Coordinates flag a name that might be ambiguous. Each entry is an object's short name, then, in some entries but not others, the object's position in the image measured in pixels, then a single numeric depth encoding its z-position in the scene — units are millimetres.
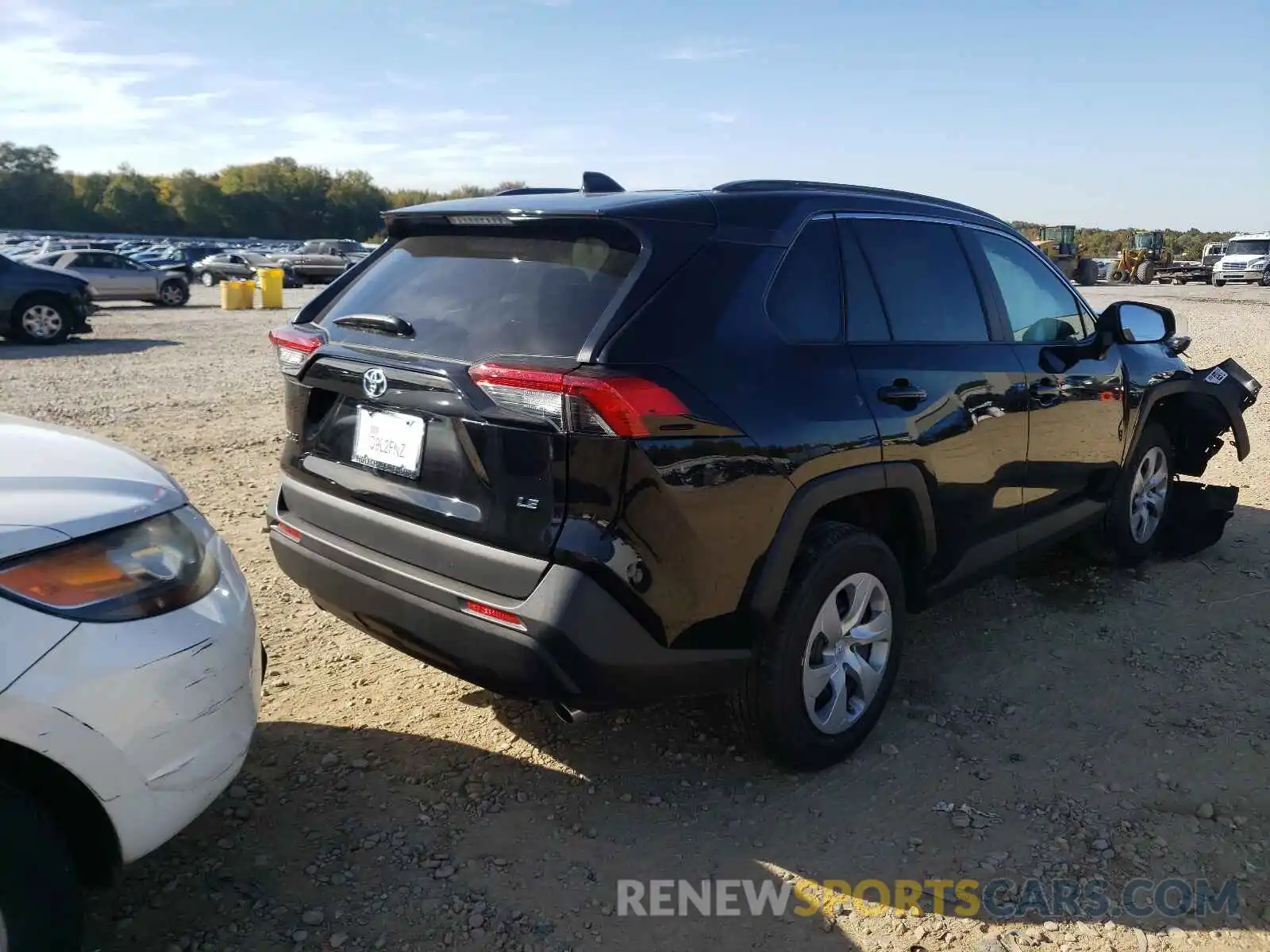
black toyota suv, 2512
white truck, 39906
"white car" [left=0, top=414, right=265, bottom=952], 1877
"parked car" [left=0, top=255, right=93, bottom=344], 14484
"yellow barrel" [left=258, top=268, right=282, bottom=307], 25250
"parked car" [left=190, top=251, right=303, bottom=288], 35344
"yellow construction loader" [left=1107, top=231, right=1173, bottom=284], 46375
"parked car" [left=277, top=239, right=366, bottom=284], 35094
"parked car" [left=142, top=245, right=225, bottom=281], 37844
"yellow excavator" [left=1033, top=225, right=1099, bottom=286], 35688
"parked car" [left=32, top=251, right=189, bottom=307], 23109
